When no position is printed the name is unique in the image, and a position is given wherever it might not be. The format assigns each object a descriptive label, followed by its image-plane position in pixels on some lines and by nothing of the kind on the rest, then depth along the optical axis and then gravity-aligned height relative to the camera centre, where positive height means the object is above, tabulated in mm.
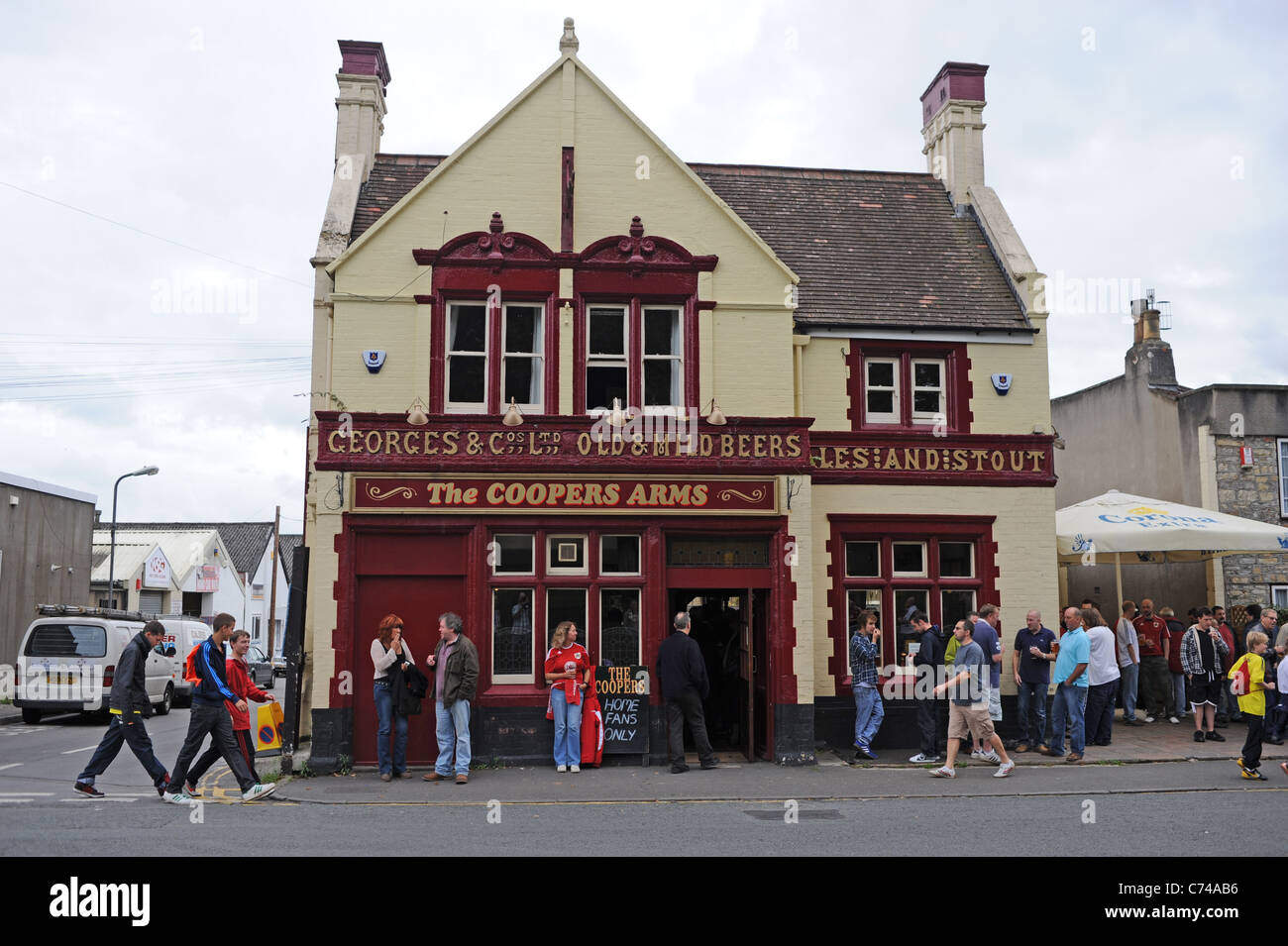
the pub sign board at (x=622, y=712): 13891 -1294
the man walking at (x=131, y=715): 11281 -1059
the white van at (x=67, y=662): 20750 -932
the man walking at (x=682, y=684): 13406 -919
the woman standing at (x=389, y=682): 12953 -836
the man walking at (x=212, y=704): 11310 -953
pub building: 13938 +2311
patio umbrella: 16297 +1160
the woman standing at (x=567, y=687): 13445 -946
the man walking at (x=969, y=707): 12578 -1131
